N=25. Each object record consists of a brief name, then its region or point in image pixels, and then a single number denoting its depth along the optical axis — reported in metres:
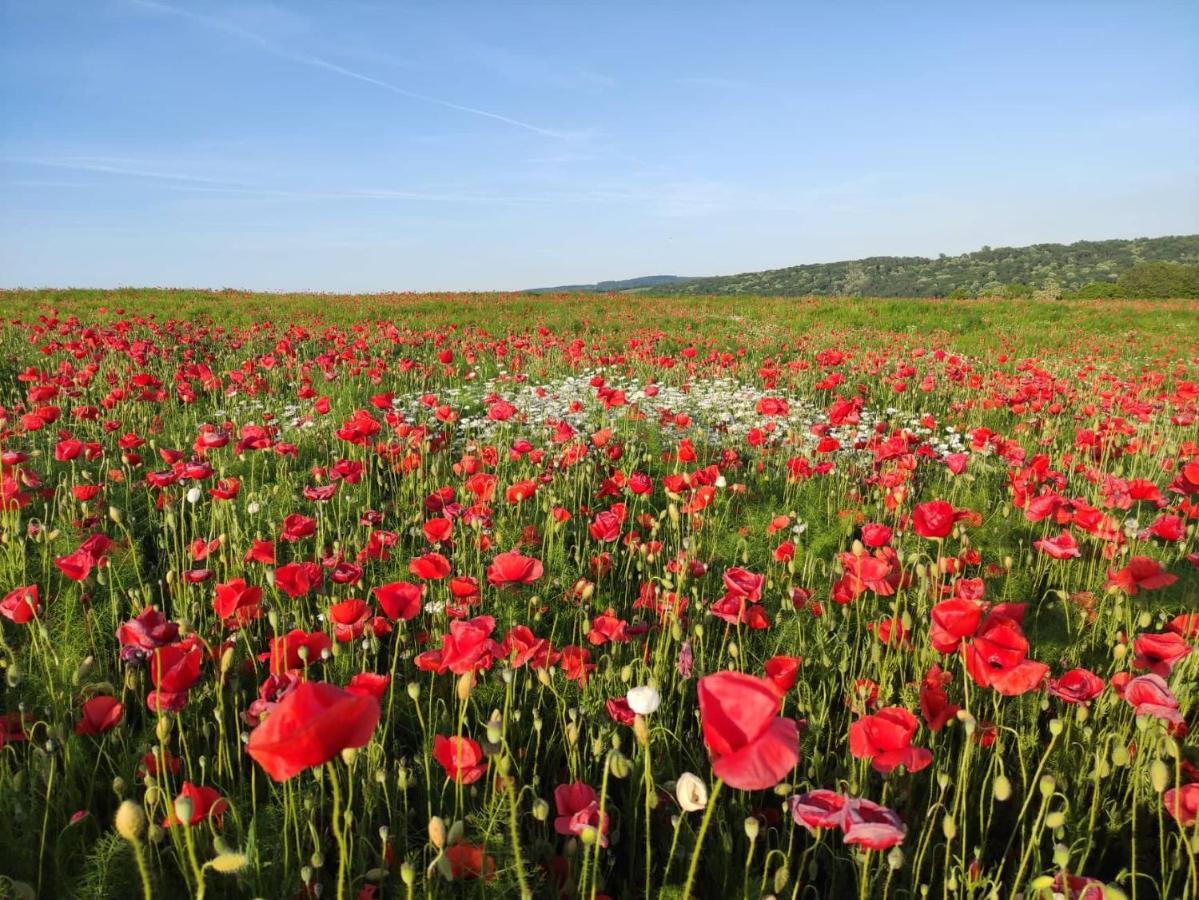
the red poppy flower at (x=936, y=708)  1.87
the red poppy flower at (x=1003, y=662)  1.68
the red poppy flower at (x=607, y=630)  2.35
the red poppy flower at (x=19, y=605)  2.12
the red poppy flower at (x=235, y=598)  2.06
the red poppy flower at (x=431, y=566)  2.21
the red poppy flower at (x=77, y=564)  2.23
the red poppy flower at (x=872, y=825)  1.22
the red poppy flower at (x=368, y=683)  1.75
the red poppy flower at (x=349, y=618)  2.05
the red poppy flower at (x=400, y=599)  1.93
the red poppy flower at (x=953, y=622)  1.80
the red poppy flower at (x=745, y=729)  1.03
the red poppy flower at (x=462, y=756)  1.76
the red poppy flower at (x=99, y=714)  1.83
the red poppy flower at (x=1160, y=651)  1.94
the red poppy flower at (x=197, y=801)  1.46
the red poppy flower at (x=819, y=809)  1.32
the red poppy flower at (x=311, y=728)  1.00
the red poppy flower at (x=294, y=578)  2.26
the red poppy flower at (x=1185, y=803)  1.71
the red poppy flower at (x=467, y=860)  1.57
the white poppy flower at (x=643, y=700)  1.28
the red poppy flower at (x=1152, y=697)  1.67
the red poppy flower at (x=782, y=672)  1.74
